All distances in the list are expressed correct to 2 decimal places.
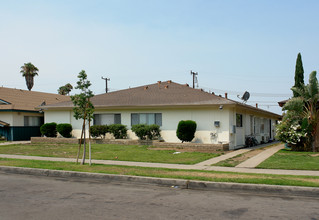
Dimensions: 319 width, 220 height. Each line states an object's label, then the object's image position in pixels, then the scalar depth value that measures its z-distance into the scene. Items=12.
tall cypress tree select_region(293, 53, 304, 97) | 21.06
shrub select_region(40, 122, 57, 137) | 25.50
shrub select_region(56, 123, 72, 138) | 24.92
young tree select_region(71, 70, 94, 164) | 12.38
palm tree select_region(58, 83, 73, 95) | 68.94
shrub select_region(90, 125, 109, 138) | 23.67
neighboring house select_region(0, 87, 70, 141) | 27.20
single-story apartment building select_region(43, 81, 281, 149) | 21.08
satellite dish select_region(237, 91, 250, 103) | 24.42
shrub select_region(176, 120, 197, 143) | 21.00
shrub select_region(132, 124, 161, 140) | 22.12
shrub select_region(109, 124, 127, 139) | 23.23
